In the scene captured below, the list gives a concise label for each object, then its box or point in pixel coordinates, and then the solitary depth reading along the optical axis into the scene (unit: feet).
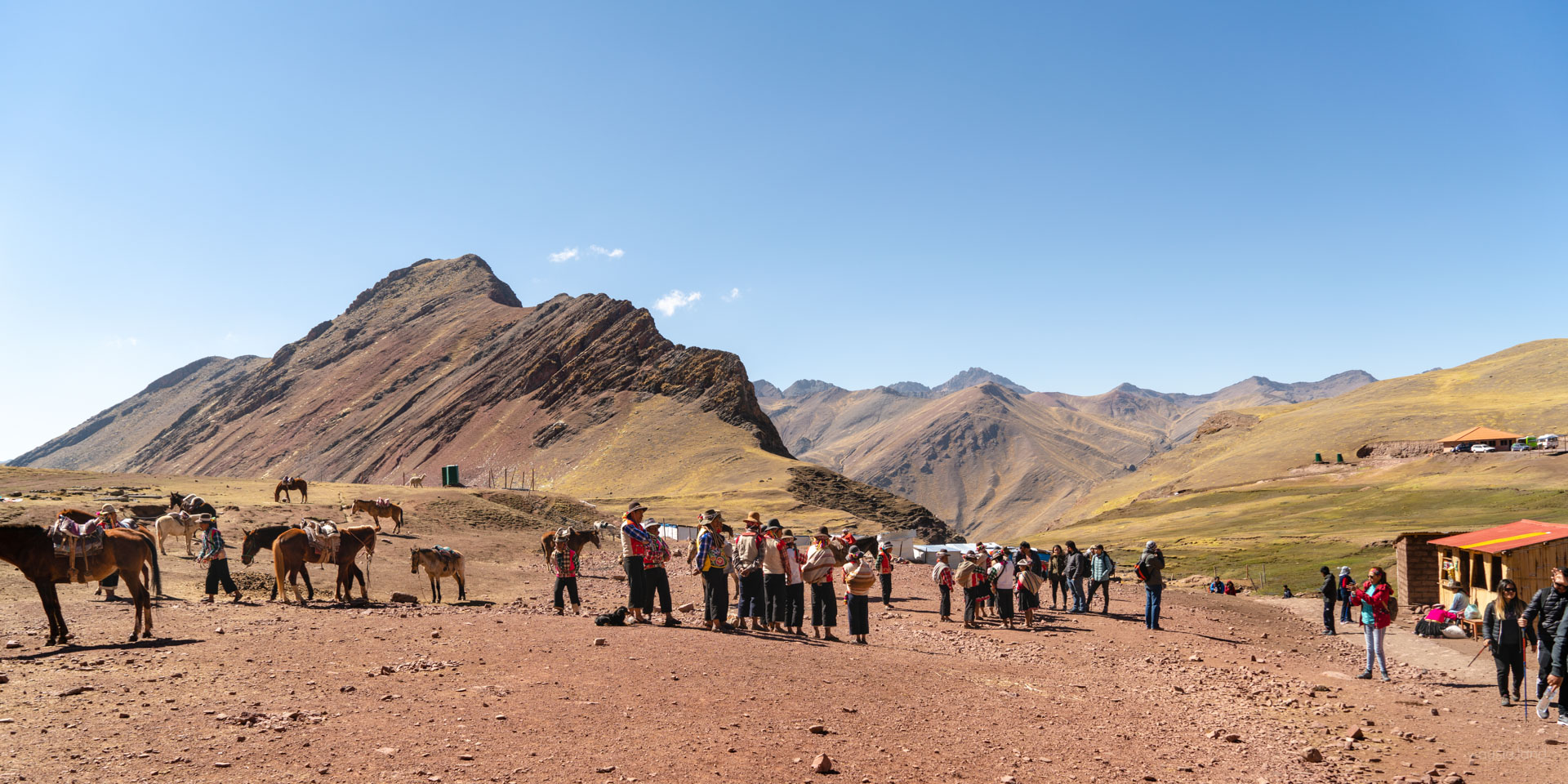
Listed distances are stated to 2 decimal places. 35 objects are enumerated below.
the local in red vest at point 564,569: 56.85
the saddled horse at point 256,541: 65.57
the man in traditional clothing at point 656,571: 48.70
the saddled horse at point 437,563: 68.13
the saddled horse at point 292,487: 136.05
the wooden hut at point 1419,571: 74.84
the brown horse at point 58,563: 38.86
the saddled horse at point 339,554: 58.13
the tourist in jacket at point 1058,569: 76.13
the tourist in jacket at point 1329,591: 62.34
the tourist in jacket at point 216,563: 57.77
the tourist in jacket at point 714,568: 49.34
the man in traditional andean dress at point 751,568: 50.96
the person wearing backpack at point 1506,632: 38.83
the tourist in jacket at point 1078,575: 73.26
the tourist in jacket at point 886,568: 77.36
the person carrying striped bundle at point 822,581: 51.80
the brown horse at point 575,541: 92.08
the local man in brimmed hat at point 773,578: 51.67
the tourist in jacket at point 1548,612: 34.32
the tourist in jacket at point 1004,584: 66.33
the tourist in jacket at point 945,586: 69.67
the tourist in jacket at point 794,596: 53.16
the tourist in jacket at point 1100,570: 71.92
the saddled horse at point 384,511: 123.95
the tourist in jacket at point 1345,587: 56.59
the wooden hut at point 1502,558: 59.11
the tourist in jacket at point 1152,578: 64.03
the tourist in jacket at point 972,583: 65.57
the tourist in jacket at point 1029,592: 66.28
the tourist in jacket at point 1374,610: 45.83
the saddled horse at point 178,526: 81.71
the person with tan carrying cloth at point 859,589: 50.39
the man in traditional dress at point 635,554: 48.19
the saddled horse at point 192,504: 99.25
